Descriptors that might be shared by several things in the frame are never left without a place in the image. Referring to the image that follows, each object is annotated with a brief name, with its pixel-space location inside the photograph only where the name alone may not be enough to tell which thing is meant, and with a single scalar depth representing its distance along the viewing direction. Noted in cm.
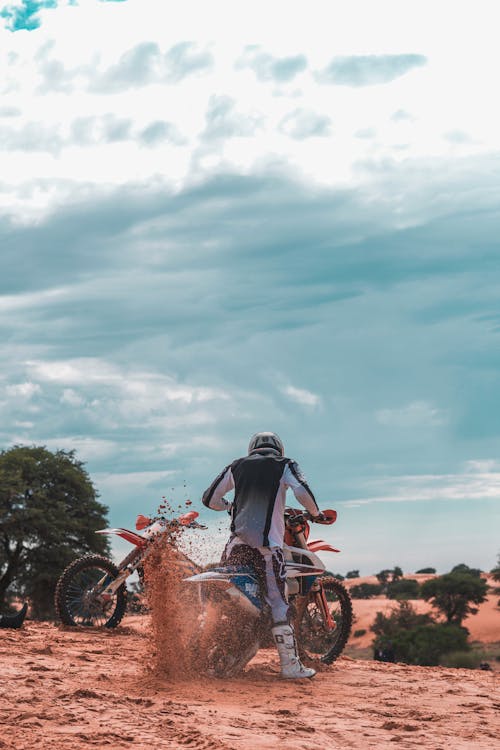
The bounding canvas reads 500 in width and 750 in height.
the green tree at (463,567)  8344
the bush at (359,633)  7238
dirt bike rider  883
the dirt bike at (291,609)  874
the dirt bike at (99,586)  1132
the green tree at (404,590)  8075
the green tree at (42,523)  3506
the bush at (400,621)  6278
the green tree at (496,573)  7076
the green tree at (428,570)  10562
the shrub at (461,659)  4456
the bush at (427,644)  4853
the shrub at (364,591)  9050
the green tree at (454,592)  6544
